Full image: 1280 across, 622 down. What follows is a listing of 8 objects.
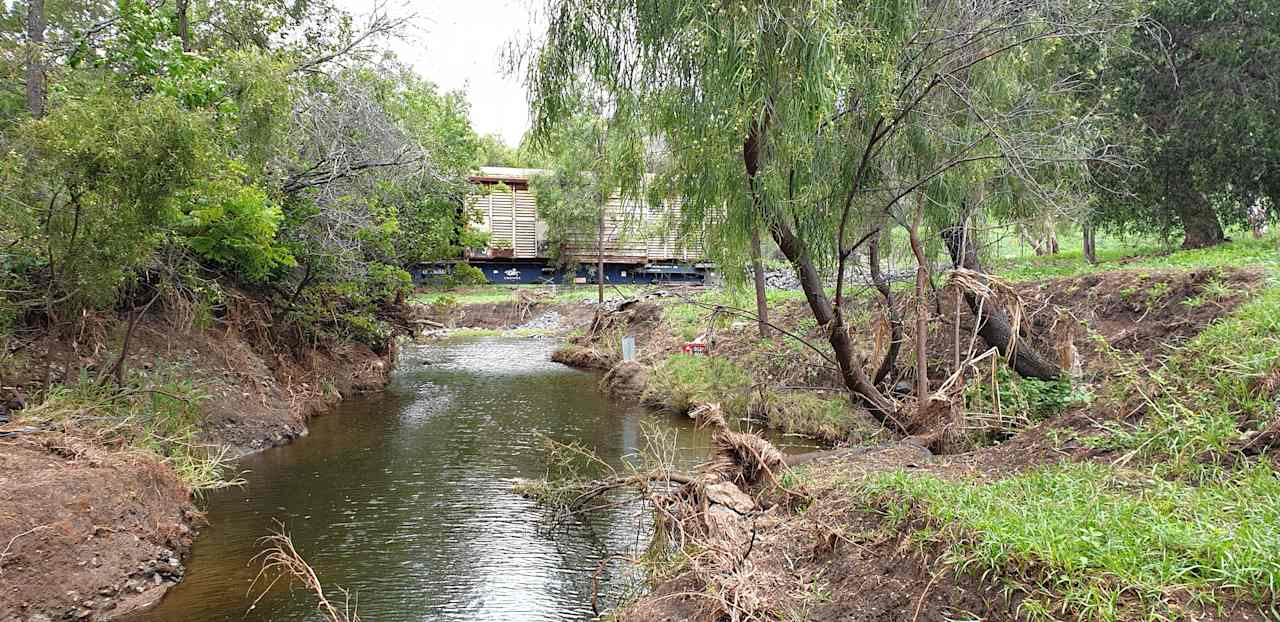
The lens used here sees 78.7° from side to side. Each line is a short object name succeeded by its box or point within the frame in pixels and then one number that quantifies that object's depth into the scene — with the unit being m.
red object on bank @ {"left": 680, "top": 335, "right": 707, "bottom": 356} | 15.01
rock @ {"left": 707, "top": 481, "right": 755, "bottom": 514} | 5.88
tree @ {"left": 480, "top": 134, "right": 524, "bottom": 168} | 44.30
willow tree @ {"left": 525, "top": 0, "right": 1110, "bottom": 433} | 6.51
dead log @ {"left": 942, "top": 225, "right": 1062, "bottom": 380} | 8.84
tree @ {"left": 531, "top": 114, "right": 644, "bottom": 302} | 8.13
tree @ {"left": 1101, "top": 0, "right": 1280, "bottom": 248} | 12.18
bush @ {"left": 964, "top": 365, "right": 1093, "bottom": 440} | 7.40
